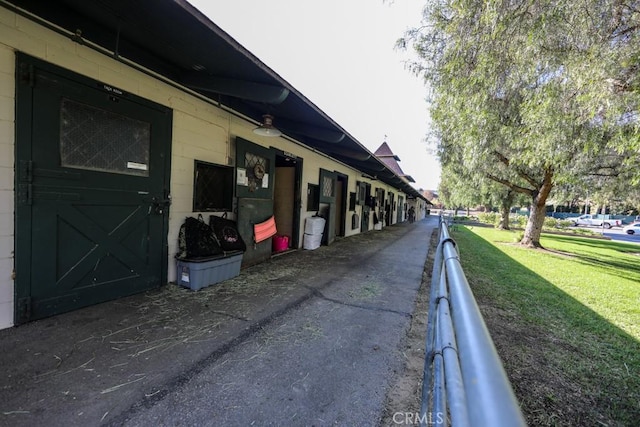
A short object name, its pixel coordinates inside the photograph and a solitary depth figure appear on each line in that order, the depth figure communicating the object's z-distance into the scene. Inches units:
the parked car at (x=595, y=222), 1360.7
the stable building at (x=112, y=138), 101.4
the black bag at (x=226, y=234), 176.5
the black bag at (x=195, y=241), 160.4
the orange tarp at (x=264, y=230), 214.5
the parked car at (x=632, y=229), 1034.7
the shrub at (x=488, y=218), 1222.6
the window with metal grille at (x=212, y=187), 174.6
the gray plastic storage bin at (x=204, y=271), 153.8
